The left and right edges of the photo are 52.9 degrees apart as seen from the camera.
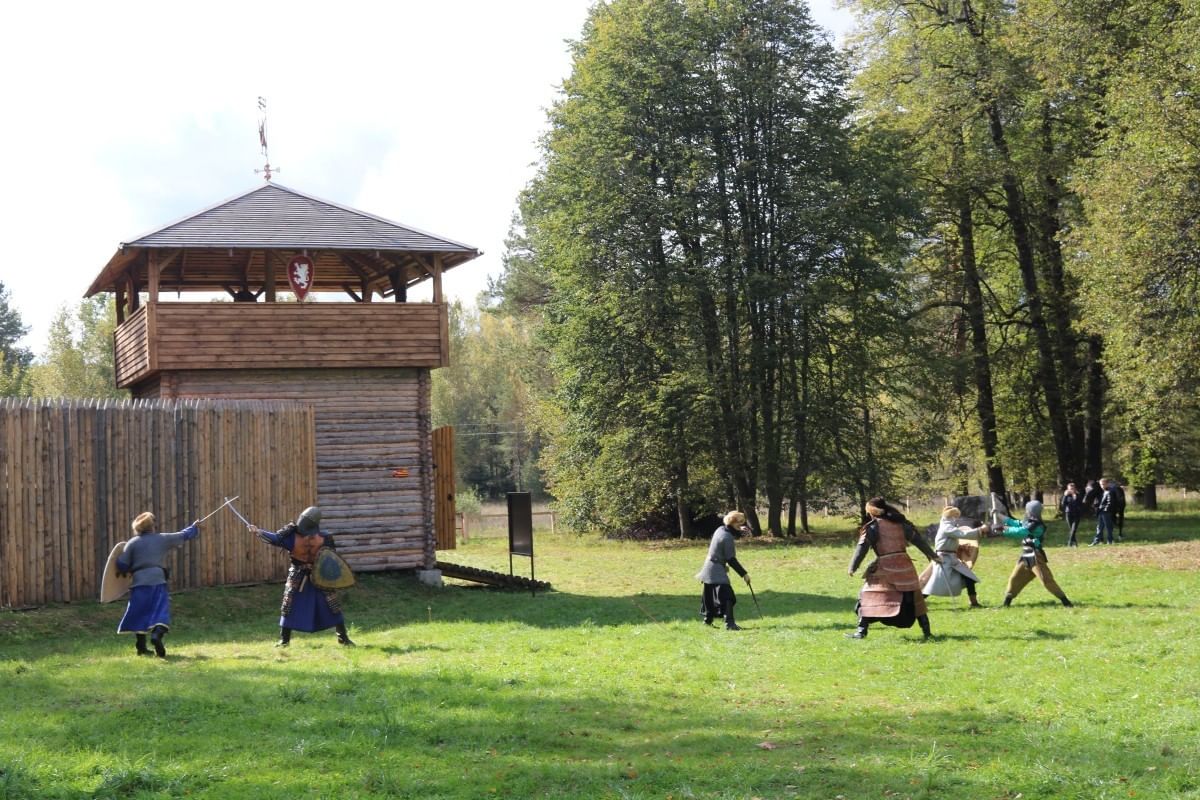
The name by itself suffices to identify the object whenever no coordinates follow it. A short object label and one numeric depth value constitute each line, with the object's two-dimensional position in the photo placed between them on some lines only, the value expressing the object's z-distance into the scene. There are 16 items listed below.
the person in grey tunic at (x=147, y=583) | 14.33
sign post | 22.02
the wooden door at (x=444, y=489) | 24.64
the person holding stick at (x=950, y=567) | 17.08
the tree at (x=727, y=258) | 36.94
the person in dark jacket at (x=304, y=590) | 15.30
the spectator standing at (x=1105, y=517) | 30.95
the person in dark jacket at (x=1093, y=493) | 34.53
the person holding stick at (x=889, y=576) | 14.70
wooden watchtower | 22.39
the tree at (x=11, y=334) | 86.12
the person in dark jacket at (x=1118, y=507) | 31.69
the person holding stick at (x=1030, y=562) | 16.98
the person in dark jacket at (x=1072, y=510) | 30.78
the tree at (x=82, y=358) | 59.44
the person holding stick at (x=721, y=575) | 16.75
